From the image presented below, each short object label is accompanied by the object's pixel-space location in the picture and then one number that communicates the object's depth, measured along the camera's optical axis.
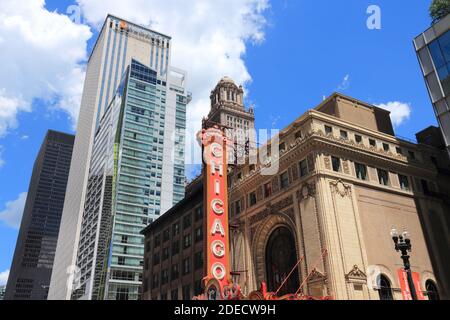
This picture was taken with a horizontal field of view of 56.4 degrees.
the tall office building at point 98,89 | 160.90
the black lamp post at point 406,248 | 21.27
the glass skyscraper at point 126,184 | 112.31
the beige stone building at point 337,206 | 36.91
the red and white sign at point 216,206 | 37.59
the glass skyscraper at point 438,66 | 43.06
